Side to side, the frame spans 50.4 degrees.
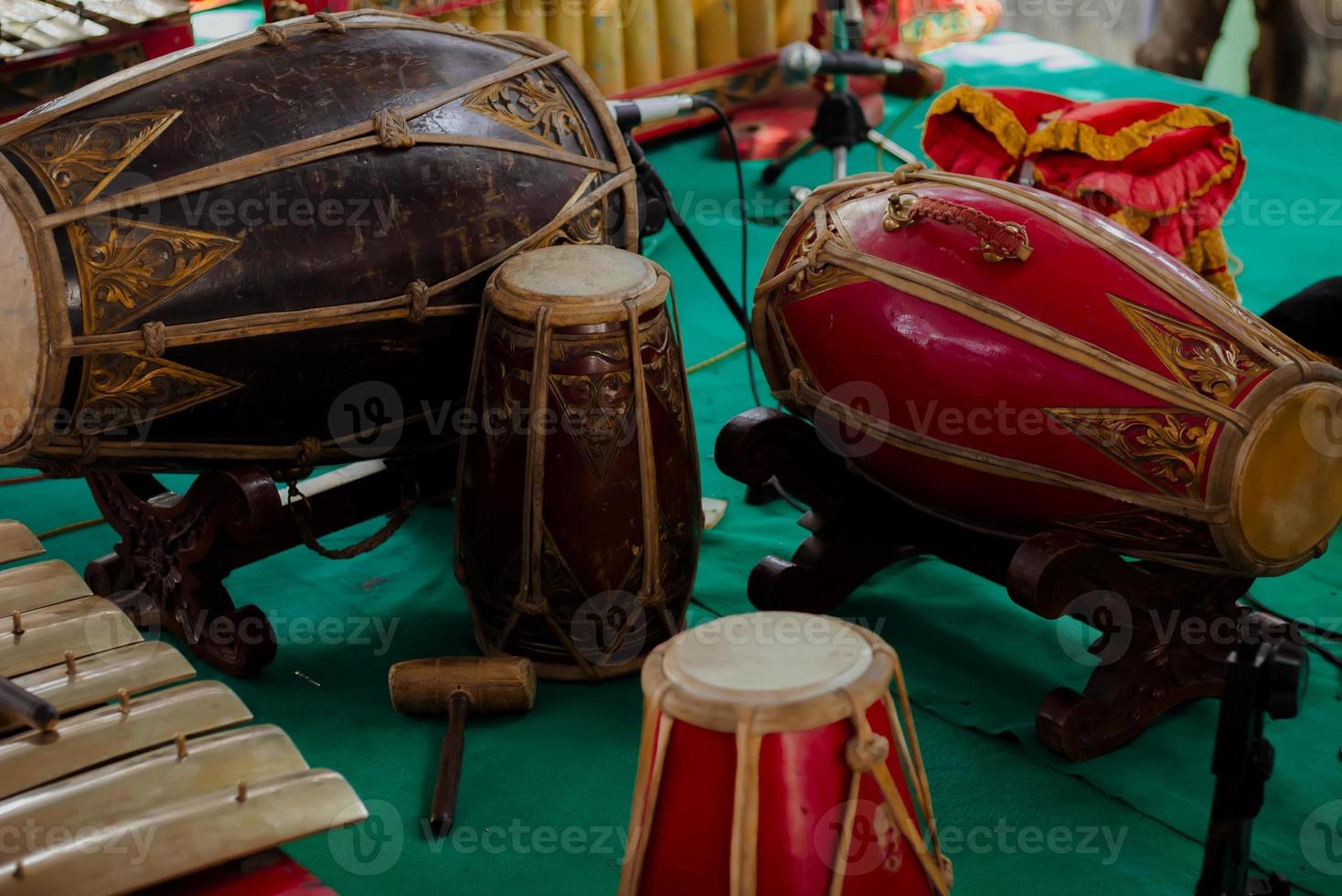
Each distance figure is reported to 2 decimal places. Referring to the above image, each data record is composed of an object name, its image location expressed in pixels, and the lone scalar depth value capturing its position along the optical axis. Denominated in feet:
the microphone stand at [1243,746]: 4.37
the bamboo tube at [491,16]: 14.24
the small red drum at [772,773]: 4.49
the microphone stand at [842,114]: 12.99
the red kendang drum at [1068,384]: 6.32
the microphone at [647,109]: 8.96
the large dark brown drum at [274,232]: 6.46
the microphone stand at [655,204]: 8.66
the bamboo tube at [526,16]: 14.42
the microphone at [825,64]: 11.72
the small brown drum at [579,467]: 7.06
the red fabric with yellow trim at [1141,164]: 10.03
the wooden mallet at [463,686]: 7.14
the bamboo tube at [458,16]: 13.92
